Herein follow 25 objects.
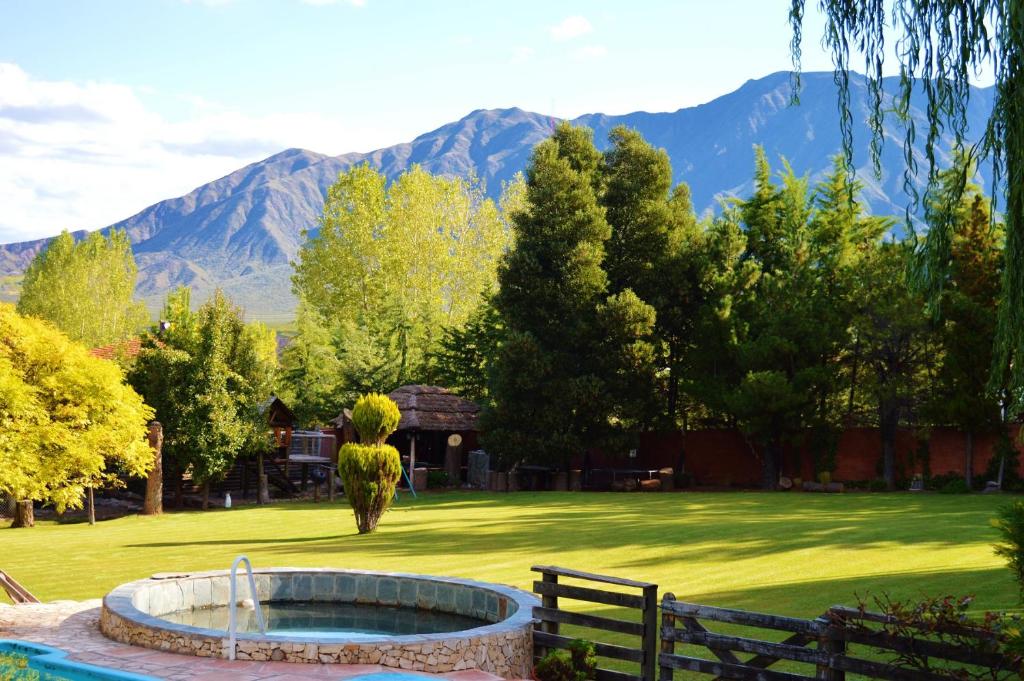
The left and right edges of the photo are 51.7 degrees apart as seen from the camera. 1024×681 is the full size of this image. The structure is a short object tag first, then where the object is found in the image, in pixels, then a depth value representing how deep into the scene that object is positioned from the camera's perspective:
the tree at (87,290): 70.75
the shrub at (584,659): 11.60
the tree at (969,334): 33.88
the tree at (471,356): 44.19
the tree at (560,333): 38.28
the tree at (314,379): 44.28
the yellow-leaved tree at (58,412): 20.52
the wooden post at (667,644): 10.91
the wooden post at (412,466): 37.45
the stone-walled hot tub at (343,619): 11.17
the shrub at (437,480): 39.78
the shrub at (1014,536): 9.38
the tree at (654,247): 40.12
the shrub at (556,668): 11.59
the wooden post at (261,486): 36.56
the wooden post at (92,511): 30.50
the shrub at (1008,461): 33.34
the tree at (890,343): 35.12
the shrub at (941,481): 34.75
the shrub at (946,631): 8.88
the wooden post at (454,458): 40.94
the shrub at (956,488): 33.52
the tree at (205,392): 33.72
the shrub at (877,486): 35.69
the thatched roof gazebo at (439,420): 38.81
